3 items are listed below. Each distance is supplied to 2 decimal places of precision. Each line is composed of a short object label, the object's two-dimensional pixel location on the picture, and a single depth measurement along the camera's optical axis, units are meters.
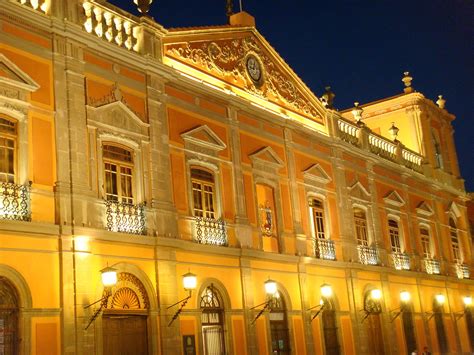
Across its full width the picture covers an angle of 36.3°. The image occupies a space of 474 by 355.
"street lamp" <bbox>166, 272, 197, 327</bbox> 16.53
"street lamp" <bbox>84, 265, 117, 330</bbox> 14.35
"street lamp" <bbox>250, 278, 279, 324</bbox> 19.24
